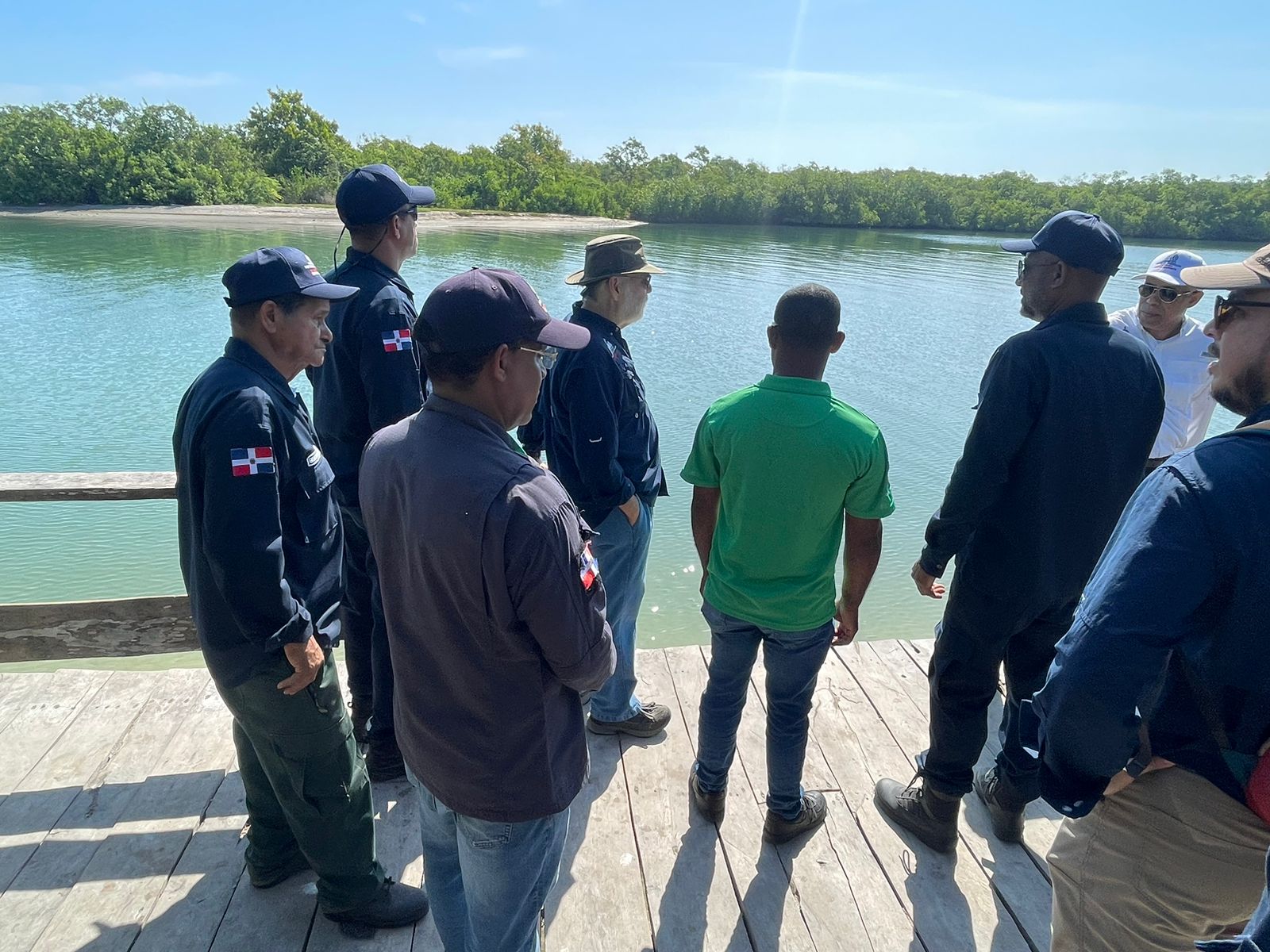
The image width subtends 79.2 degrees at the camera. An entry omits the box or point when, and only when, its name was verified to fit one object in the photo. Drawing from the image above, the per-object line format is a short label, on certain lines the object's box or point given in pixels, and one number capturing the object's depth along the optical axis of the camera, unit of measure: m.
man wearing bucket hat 2.75
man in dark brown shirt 1.42
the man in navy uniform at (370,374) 2.62
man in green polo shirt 2.22
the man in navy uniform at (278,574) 1.85
